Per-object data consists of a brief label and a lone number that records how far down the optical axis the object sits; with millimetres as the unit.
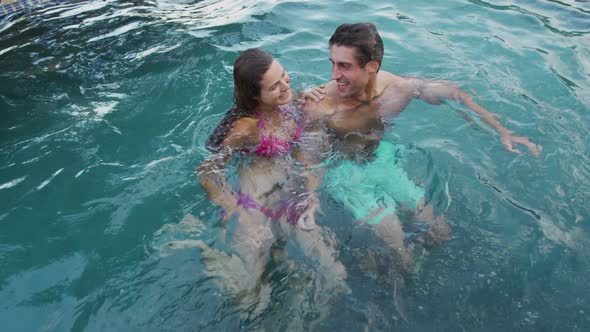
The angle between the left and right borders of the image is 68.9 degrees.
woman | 3105
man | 3373
